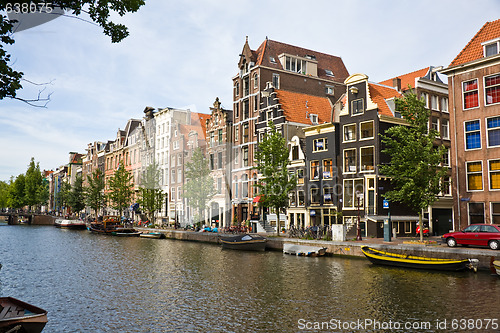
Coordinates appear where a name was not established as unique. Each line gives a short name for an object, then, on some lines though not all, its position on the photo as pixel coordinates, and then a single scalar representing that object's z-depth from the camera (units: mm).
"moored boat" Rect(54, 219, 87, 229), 87250
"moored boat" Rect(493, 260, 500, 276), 23156
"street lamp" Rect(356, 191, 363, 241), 36706
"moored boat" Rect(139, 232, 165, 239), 56906
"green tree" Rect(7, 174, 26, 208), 123625
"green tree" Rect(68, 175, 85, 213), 111625
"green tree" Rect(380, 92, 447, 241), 33750
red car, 27109
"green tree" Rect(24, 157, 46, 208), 124250
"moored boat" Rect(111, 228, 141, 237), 63016
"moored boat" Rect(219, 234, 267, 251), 40031
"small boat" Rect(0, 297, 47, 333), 11773
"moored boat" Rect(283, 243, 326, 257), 34500
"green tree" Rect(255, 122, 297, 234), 44531
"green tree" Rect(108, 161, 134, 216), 85281
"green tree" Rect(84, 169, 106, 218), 99062
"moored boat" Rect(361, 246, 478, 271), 25016
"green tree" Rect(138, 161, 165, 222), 73312
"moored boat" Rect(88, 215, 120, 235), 69312
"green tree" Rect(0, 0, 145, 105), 9883
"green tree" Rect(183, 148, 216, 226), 61188
